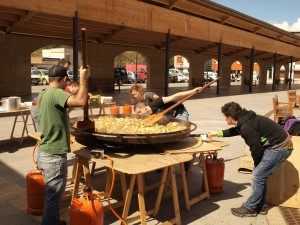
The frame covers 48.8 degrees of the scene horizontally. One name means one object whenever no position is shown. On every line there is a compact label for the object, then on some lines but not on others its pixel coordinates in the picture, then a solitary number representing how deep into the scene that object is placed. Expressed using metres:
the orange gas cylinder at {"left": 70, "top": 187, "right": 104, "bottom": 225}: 3.31
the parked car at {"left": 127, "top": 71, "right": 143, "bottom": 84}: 36.35
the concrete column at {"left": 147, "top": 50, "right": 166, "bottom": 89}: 26.81
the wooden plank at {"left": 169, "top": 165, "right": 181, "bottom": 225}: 3.97
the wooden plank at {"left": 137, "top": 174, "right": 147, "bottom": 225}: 3.58
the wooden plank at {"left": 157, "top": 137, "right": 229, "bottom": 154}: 4.05
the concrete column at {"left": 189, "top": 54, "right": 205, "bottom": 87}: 30.35
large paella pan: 3.67
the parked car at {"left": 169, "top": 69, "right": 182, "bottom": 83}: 42.25
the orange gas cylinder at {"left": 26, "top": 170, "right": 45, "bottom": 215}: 4.15
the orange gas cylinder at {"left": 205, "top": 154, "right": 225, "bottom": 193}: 5.05
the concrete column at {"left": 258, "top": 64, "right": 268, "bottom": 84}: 41.09
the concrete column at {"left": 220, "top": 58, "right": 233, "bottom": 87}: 34.91
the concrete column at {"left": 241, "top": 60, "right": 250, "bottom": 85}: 38.56
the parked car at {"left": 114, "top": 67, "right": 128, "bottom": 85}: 32.10
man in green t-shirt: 3.29
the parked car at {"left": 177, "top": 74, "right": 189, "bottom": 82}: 43.98
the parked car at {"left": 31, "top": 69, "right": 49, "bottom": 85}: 32.09
